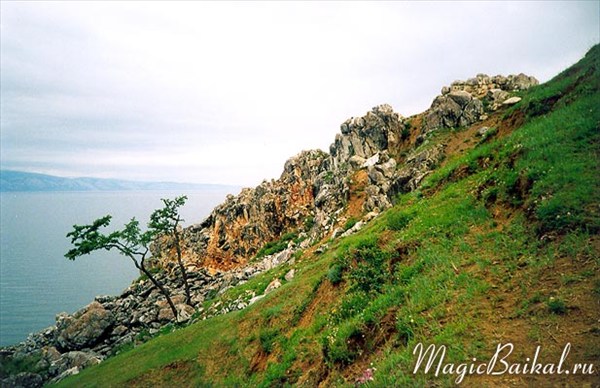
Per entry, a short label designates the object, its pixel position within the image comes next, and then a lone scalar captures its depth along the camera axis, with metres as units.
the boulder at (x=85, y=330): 36.66
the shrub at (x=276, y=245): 49.53
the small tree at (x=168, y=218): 38.78
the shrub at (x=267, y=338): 14.32
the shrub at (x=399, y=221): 14.52
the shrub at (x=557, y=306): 6.62
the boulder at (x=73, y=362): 30.25
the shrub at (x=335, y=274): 13.83
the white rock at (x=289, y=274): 27.03
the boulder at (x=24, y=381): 28.91
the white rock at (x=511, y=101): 31.55
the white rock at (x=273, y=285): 27.15
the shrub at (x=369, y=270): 11.30
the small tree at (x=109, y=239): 31.31
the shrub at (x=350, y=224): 33.59
